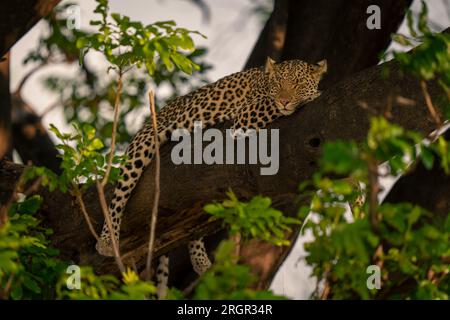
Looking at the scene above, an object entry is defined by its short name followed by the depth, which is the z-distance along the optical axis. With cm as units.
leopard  1620
